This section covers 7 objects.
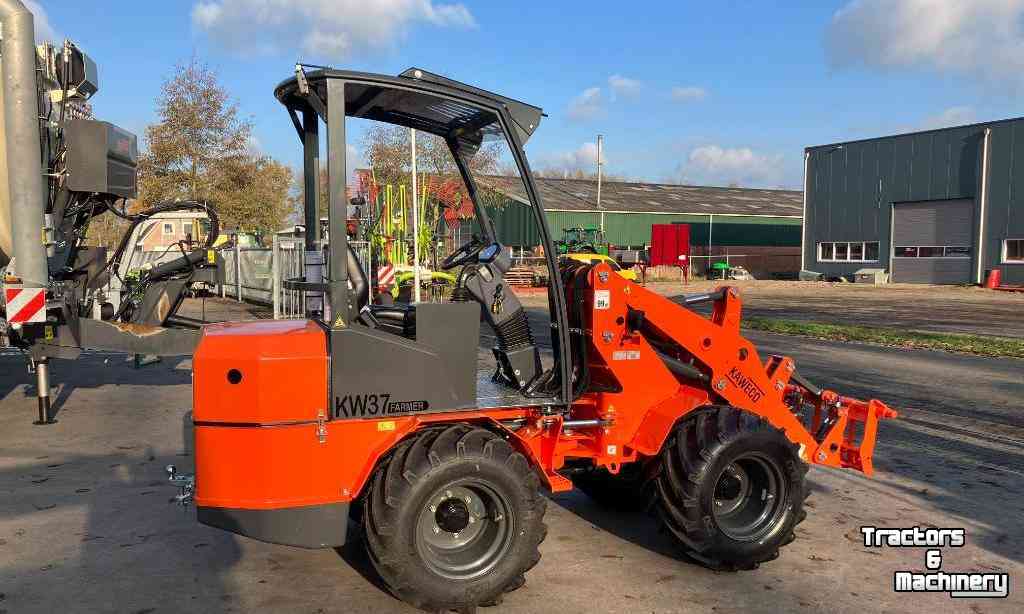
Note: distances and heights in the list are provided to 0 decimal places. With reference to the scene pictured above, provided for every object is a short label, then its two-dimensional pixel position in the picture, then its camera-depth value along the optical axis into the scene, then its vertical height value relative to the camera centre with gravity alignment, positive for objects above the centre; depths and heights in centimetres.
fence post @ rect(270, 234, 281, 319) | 1708 -52
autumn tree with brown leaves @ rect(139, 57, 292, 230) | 3008 +365
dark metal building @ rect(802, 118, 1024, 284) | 3219 +254
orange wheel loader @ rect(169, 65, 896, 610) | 380 -84
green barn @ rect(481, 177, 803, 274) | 4744 +254
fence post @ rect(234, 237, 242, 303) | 2348 -44
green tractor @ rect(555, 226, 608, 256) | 2984 +73
